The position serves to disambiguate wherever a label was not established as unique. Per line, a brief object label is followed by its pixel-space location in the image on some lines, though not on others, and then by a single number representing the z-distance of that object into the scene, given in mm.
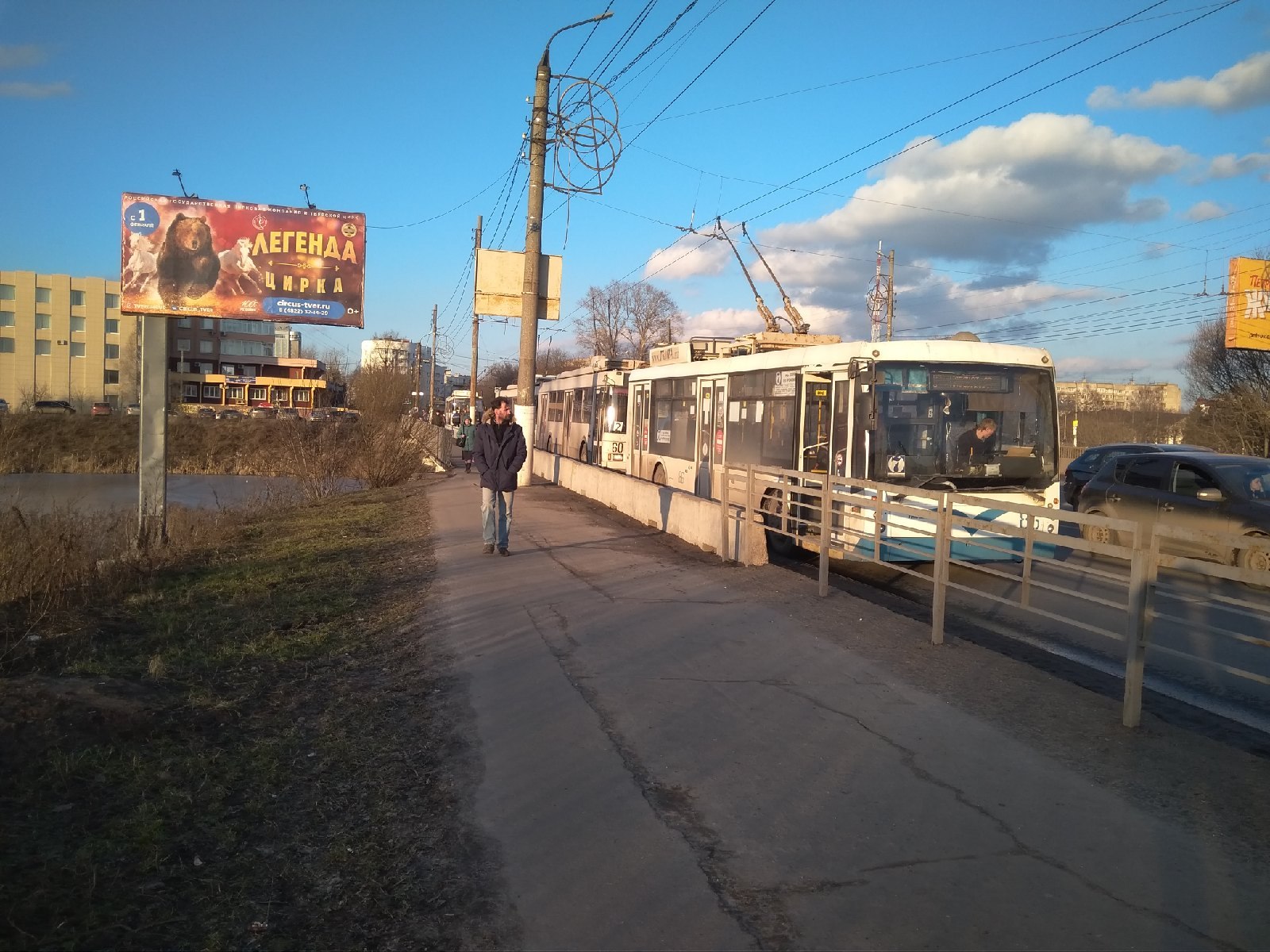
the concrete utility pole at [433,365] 68581
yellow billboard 36125
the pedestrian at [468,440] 31500
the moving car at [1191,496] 12727
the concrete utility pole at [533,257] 20438
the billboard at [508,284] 21797
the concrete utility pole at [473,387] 41319
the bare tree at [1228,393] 33969
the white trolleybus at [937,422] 11867
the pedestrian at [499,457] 11984
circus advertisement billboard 18484
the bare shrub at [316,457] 25156
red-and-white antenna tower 41750
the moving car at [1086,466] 19406
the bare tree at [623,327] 70562
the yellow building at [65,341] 79000
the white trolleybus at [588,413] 23953
